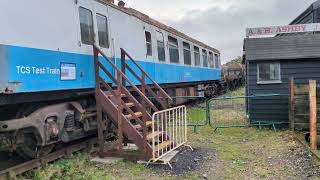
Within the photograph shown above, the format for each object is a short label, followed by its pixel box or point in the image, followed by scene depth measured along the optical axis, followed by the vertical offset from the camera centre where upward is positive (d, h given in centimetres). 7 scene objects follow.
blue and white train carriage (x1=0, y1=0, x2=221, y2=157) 443 +74
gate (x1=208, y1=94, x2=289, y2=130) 836 -116
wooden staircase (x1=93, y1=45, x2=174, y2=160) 540 -77
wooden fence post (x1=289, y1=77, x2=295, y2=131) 739 -70
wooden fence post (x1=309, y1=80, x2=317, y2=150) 617 -80
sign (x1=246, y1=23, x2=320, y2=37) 913 +155
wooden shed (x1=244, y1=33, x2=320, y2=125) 859 +23
